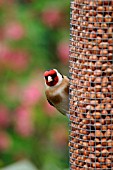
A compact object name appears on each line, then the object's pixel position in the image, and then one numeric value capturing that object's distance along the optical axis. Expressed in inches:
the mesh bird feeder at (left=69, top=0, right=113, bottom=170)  327.3
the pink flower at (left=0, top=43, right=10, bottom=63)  580.1
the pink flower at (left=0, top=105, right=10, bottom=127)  582.2
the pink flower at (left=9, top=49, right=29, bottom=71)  582.2
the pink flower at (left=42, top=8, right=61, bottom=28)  609.9
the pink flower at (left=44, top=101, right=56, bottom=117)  572.4
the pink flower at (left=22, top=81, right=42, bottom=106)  564.7
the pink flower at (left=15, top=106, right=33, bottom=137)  571.8
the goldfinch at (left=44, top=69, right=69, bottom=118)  375.2
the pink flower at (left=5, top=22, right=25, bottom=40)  585.9
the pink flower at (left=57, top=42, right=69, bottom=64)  597.9
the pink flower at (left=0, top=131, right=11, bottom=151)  573.6
